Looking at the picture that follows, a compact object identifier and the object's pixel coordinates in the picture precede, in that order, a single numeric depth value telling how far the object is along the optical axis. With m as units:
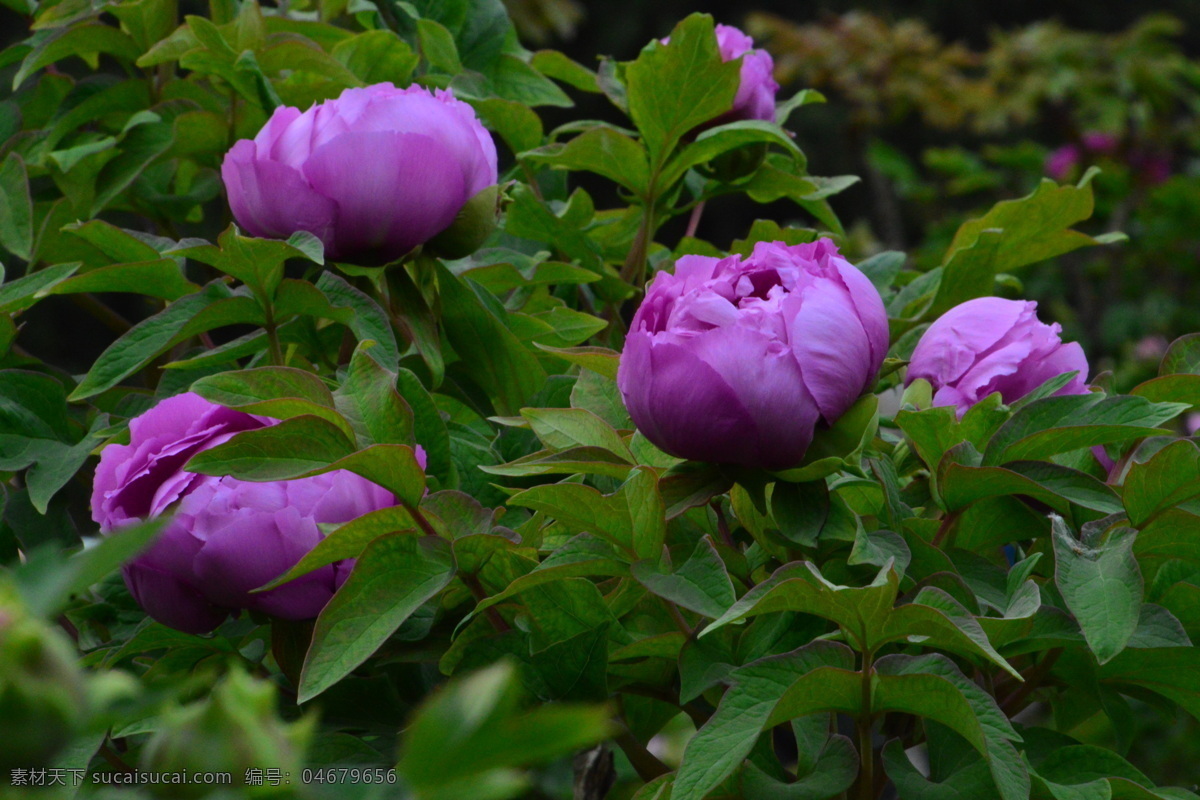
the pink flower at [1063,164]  7.15
